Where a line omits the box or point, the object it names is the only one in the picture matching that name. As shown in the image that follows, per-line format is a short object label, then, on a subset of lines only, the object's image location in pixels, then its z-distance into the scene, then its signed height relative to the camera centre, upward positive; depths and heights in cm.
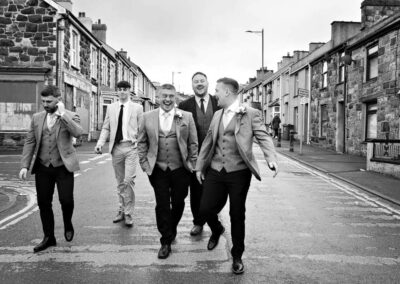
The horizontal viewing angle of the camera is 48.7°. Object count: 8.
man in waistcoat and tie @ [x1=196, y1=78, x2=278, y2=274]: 449 -28
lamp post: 3226 +650
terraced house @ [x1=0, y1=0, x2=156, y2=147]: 2061 +330
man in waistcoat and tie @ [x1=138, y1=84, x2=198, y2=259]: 496 -30
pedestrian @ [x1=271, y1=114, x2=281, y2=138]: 3212 +47
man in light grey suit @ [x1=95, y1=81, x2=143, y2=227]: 636 -19
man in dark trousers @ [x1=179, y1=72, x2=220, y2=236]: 589 +24
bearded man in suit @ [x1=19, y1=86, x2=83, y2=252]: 515 -33
